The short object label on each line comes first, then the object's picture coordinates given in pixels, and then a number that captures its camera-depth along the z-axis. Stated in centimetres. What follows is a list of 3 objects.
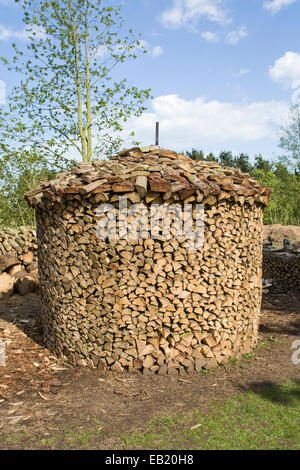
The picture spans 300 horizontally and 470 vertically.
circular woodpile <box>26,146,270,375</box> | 433
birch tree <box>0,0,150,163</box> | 1185
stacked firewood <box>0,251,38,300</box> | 809
